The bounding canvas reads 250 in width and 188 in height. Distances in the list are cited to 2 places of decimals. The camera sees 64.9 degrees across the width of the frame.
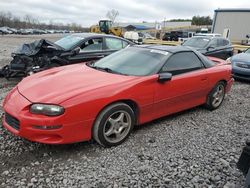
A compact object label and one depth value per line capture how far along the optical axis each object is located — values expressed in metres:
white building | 21.08
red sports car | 2.37
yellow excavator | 23.27
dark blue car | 6.12
